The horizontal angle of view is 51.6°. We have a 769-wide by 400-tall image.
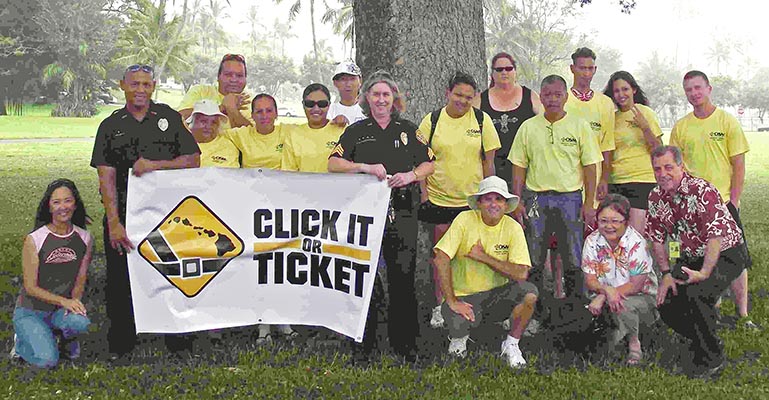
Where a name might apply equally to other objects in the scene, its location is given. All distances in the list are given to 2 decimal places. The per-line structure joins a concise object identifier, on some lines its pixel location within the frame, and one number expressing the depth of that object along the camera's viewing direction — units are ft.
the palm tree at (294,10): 178.50
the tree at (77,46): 173.06
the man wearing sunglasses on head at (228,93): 21.27
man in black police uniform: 17.11
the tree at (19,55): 164.66
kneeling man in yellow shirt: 17.60
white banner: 18.04
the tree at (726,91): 256.73
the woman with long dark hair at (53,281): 17.16
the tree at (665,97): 263.08
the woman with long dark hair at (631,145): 21.76
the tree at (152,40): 185.06
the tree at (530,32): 209.56
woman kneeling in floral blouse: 17.74
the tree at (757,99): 260.42
